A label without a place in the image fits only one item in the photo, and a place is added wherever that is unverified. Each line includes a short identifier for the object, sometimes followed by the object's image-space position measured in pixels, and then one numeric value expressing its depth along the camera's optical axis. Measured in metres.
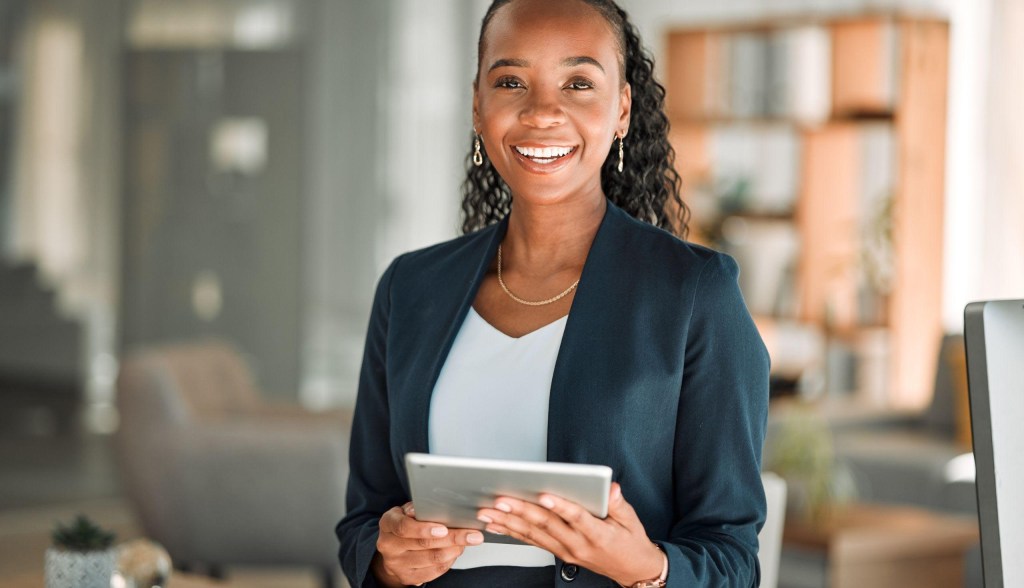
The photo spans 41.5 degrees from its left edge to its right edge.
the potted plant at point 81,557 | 2.12
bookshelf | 5.97
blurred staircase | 5.56
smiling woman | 1.48
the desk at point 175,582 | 2.44
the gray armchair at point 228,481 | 4.09
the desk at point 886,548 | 3.76
